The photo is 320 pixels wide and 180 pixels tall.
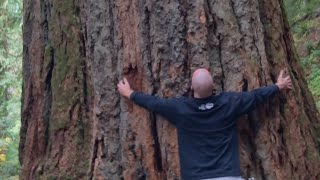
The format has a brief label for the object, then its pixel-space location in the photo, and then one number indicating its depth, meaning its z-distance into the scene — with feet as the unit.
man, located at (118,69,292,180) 16.39
